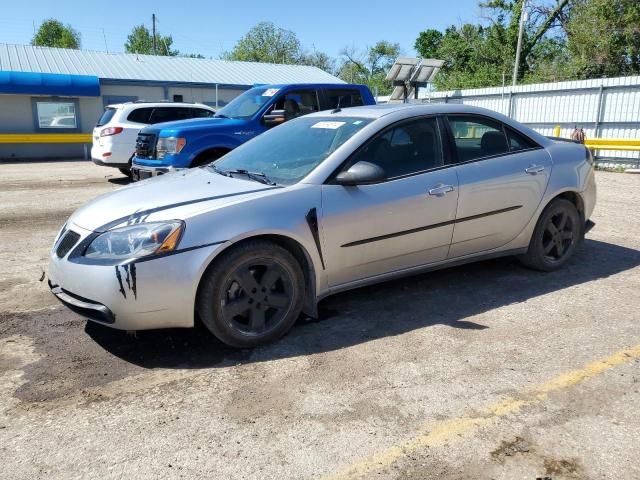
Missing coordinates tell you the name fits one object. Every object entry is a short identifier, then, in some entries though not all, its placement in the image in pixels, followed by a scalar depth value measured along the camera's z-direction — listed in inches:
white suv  479.5
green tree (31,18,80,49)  2851.9
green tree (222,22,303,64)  2667.3
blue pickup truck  306.3
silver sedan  129.7
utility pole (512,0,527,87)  1046.1
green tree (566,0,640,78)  979.3
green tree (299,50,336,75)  2689.5
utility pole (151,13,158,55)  2437.3
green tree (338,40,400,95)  2474.2
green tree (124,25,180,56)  2928.2
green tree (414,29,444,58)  1968.5
